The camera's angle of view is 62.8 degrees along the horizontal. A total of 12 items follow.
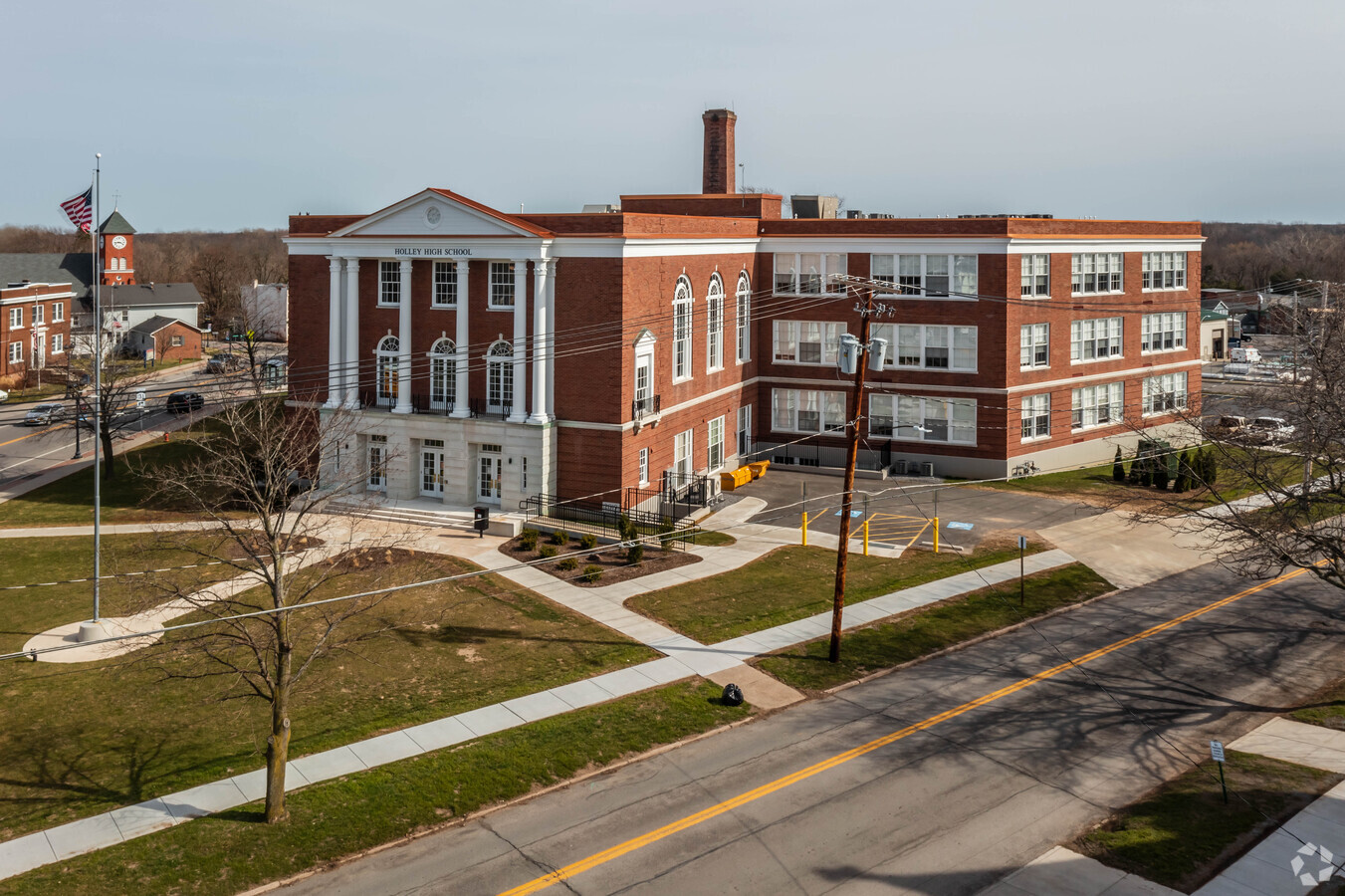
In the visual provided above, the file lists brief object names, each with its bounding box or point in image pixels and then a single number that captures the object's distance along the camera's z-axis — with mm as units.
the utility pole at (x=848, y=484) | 26688
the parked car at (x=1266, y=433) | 26336
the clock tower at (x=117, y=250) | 113312
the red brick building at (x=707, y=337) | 40188
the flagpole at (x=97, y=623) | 27688
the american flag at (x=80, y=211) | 38909
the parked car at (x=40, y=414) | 57078
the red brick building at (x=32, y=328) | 79500
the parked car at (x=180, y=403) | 60206
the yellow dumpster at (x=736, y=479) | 47134
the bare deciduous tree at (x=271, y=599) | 19531
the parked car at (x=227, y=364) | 65688
